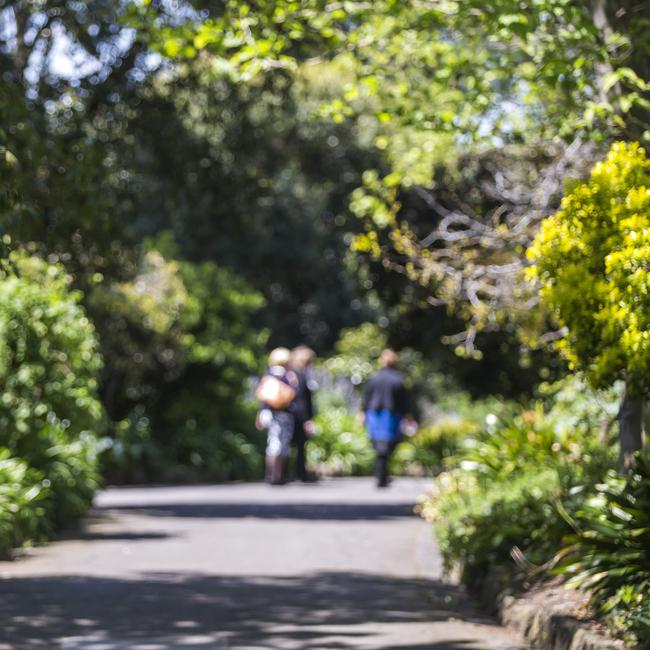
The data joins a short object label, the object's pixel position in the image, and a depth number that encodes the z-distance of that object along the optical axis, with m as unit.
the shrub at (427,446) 35.78
